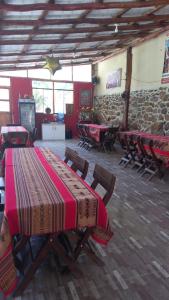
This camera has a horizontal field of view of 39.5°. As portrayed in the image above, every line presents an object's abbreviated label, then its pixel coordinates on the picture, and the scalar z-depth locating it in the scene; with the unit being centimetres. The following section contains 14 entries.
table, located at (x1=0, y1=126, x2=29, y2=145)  503
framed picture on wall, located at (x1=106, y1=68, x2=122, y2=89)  863
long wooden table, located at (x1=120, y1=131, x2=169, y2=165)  421
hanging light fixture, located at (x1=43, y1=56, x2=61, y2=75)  664
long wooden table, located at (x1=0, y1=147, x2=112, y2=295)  149
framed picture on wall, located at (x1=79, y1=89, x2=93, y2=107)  1095
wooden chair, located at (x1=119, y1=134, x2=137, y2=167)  530
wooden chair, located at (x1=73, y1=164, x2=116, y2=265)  188
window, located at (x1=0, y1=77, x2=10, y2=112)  984
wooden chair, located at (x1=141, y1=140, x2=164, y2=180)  446
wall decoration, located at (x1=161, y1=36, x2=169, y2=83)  609
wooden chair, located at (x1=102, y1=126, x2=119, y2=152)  729
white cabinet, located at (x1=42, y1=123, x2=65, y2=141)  1024
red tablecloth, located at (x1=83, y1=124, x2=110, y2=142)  713
